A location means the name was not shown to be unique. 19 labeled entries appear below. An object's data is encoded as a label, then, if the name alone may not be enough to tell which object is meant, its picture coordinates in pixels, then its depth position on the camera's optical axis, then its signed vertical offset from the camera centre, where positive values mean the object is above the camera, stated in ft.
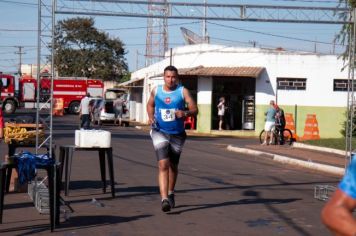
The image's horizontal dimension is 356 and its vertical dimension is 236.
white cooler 33.17 -1.75
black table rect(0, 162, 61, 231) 25.38 -3.29
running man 30.35 -0.86
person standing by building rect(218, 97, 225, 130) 119.22 -0.75
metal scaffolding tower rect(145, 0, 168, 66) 196.05 +19.04
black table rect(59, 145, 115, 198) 33.50 -2.75
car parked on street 142.41 -1.99
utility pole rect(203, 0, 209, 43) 147.33 +15.44
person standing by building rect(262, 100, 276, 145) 84.69 -1.91
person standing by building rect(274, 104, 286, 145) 84.94 -2.14
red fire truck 175.42 +3.16
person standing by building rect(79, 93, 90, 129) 104.53 -1.66
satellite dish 155.20 +15.79
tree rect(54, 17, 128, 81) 262.88 +19.67
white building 120.37 +3.96
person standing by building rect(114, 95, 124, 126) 141.38 -1.06
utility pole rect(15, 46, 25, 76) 331.12 +23.56
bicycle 85.25 -3.90
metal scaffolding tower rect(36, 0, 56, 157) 35.64 +1.83
